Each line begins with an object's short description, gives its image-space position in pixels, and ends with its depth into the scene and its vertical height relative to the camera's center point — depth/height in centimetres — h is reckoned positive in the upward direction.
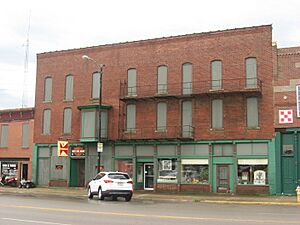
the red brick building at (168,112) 3262 +415
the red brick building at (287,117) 3112 +342
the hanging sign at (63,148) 3597 +135
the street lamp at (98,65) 3882 +825
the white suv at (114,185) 2592 -107
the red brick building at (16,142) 4250 +211
